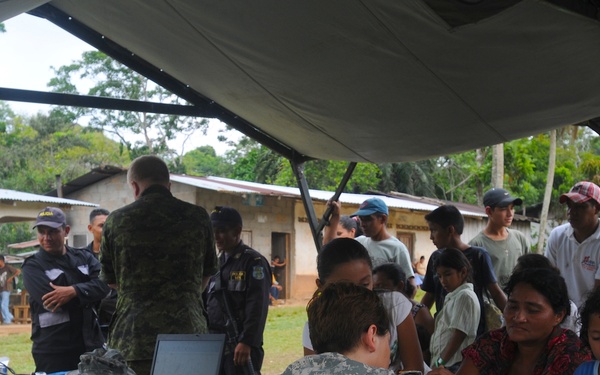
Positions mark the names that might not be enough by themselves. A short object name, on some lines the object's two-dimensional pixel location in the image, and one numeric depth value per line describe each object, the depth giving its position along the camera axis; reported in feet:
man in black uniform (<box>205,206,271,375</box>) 16.70
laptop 11.31
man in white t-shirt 15.69
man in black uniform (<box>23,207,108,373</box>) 16.87
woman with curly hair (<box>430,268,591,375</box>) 9.60
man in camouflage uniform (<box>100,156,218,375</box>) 13.00
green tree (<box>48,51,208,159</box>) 112.78
